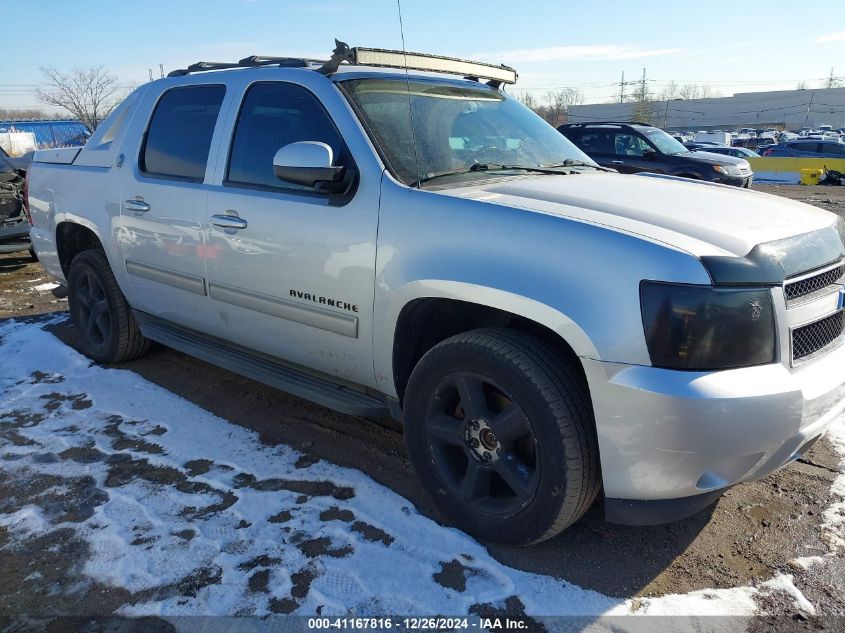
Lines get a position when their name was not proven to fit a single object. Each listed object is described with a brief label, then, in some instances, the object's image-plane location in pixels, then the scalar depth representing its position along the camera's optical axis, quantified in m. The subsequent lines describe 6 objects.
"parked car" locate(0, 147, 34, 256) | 8.53
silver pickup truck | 2.11
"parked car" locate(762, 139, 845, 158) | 24.02
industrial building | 87.62
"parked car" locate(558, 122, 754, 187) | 12.60
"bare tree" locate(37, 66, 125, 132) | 43.74
